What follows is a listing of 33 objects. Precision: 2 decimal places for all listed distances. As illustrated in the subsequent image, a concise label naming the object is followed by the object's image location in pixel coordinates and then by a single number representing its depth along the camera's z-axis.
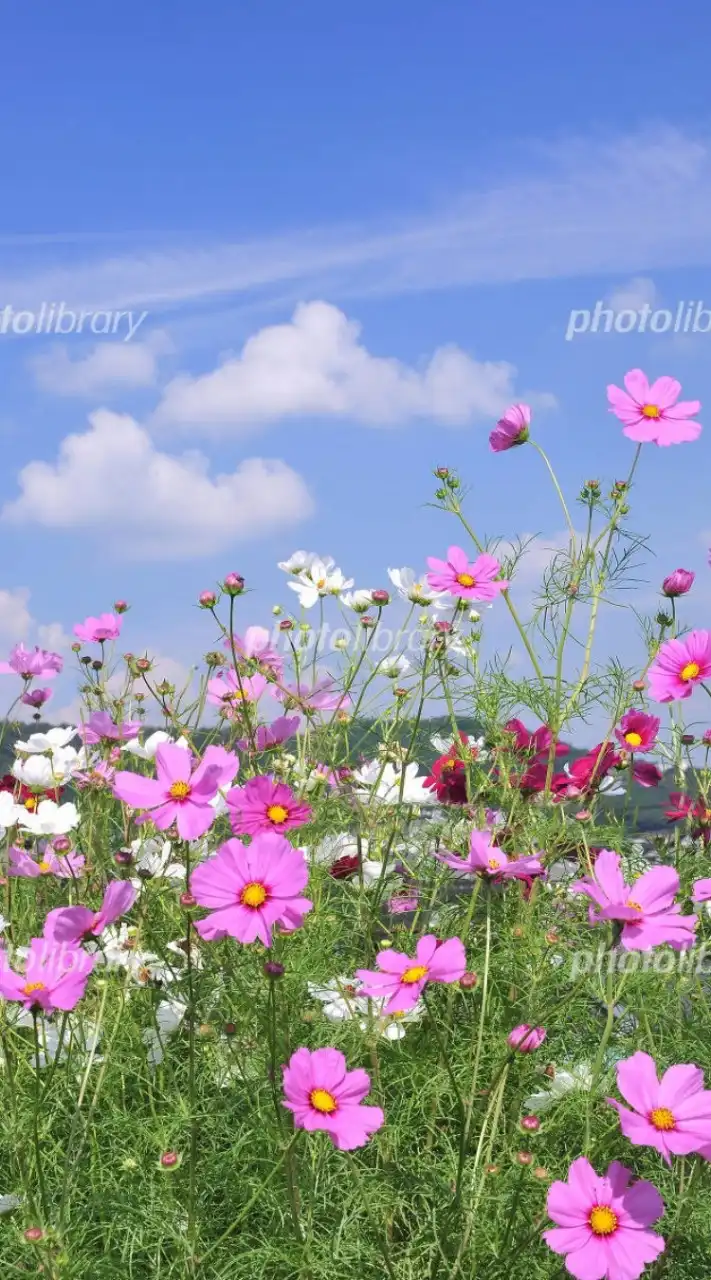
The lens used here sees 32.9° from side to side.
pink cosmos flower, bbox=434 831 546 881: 1.25
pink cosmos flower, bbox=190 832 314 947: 1.22
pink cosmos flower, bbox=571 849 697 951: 1.21
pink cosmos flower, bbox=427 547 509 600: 1.90
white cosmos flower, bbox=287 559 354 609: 2.04
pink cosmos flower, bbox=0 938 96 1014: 1.25
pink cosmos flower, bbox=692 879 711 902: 1.54
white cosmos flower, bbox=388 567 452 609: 1.95
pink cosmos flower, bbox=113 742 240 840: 1.34
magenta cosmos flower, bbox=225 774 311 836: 1.44
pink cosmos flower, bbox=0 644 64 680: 2.49
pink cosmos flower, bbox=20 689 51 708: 2.70
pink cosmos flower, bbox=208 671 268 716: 1.87
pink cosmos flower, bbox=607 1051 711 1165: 1.18
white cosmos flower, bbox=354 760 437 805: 1.98
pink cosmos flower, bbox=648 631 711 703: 1.88
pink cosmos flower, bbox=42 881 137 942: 1.34
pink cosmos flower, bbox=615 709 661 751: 2.15
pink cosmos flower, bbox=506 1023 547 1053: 1.17
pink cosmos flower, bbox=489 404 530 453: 2.00
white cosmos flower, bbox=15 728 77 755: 2.06
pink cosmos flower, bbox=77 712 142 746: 2.11
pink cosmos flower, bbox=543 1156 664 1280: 1.18
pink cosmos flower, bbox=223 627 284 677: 1.96
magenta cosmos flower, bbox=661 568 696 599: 2.06
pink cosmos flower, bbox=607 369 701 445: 1.89
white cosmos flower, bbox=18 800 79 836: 1.69
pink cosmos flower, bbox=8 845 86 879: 1.65
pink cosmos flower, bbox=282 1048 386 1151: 1.19
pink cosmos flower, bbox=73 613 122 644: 2.46
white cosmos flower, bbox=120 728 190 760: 1.60
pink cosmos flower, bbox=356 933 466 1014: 1.25
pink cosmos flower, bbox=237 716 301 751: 1.80
